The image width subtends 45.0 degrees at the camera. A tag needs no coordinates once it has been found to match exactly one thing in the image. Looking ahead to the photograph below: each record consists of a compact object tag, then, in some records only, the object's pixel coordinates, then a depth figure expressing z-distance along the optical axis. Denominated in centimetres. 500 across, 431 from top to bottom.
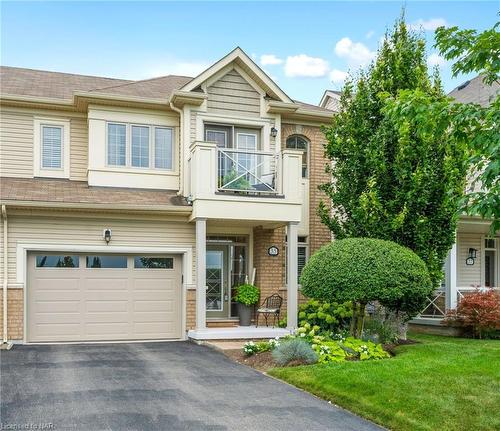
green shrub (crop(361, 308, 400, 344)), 1292
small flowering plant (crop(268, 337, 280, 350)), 1158
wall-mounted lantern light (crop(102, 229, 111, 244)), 1429
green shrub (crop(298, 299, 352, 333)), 1417
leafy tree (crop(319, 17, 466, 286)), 1332
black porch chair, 1569
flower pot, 1565
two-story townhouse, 1402
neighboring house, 2025
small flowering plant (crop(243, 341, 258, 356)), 1181
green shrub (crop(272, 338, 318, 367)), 1074
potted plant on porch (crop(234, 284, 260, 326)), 1551
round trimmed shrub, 1188
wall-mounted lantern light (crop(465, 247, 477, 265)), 2033
